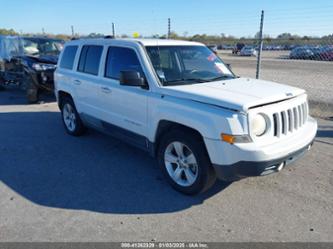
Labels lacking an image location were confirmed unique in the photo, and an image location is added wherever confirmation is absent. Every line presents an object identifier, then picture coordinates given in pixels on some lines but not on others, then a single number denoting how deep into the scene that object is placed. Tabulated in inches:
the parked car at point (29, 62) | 381.1
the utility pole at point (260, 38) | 302.6
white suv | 124.8
